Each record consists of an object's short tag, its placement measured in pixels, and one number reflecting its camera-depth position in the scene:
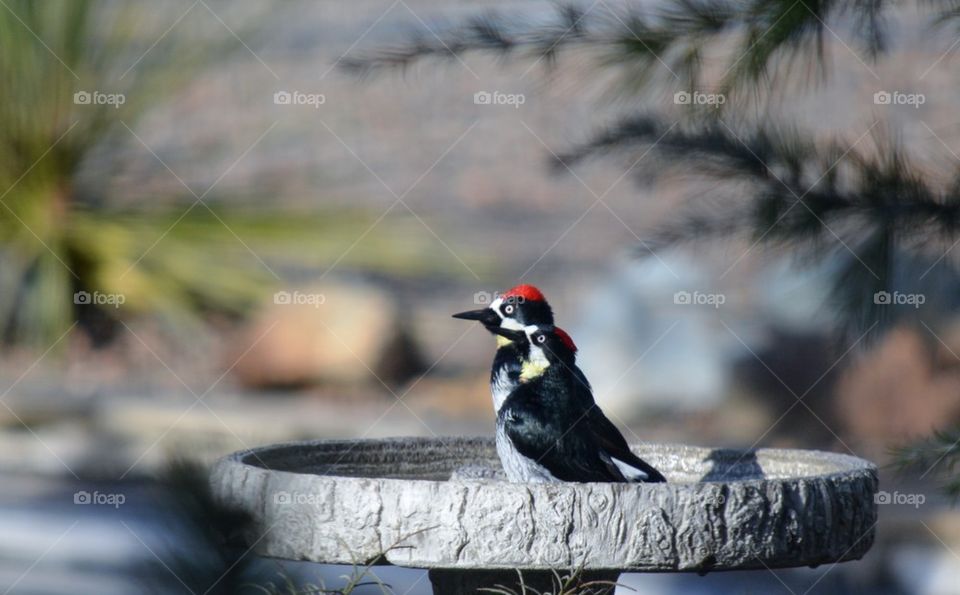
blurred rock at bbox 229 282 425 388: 4.55
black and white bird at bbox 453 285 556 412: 2.83
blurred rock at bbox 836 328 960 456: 4.23
